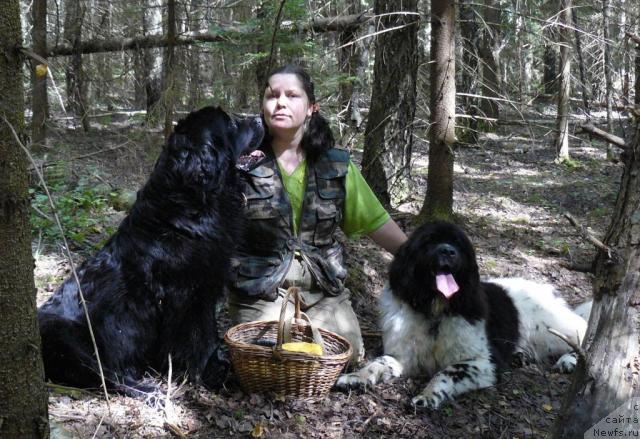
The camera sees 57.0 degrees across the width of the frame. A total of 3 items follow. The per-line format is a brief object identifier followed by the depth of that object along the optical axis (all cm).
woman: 394
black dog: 338
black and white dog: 385
